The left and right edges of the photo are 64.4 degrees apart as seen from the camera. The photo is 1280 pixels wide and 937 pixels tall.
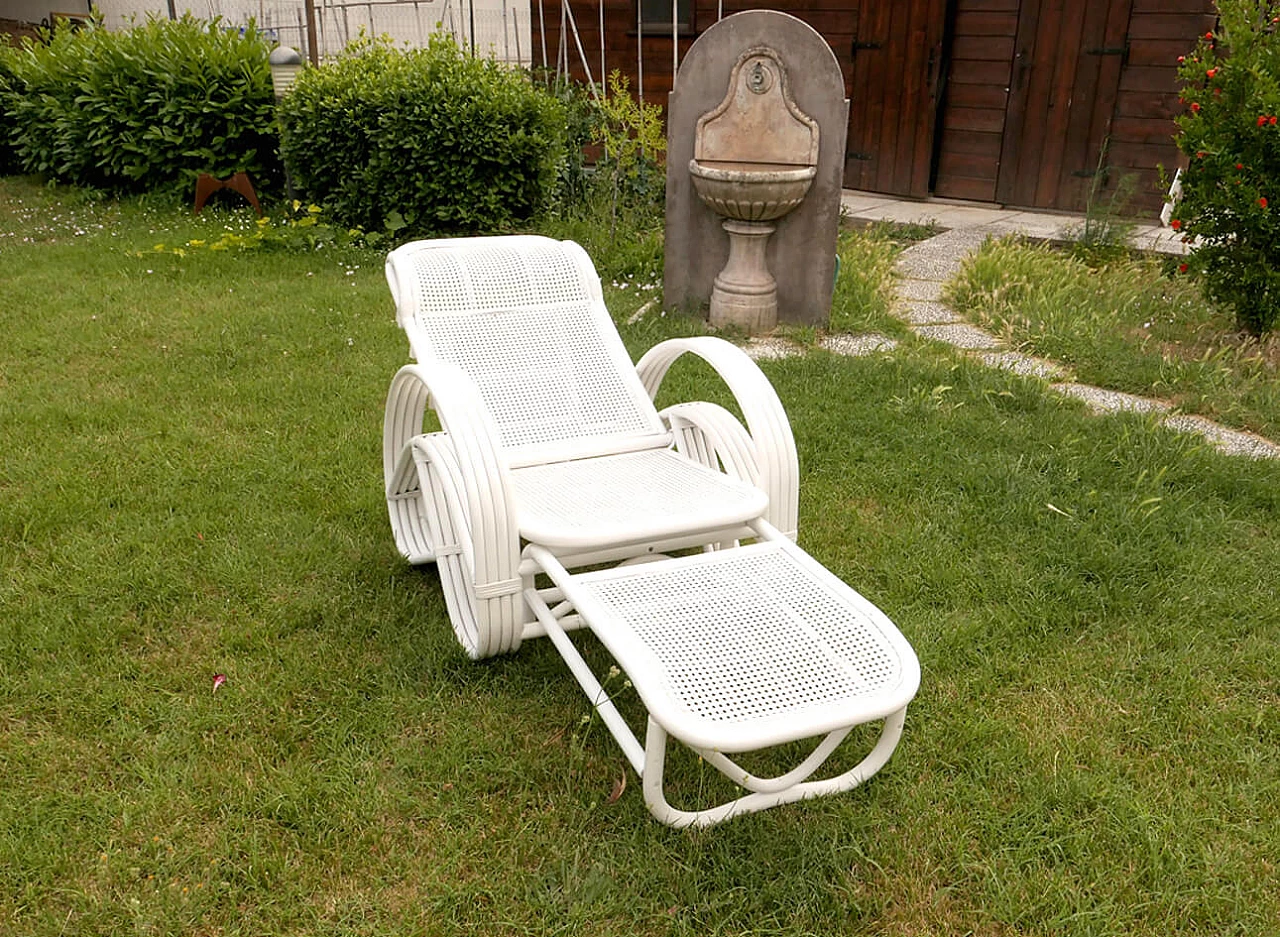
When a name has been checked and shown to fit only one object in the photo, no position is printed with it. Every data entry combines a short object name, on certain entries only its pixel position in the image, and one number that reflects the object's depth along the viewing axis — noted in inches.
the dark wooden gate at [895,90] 309.0
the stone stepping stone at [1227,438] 142.6
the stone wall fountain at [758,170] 183.9
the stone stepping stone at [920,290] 221.6
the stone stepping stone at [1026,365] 170.9
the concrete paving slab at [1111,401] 155.7
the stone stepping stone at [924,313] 204.5
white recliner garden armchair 70.0
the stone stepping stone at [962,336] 188.9
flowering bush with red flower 167.9
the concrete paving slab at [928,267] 237.8
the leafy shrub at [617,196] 233.9
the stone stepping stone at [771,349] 182.7
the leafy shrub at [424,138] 249.6
